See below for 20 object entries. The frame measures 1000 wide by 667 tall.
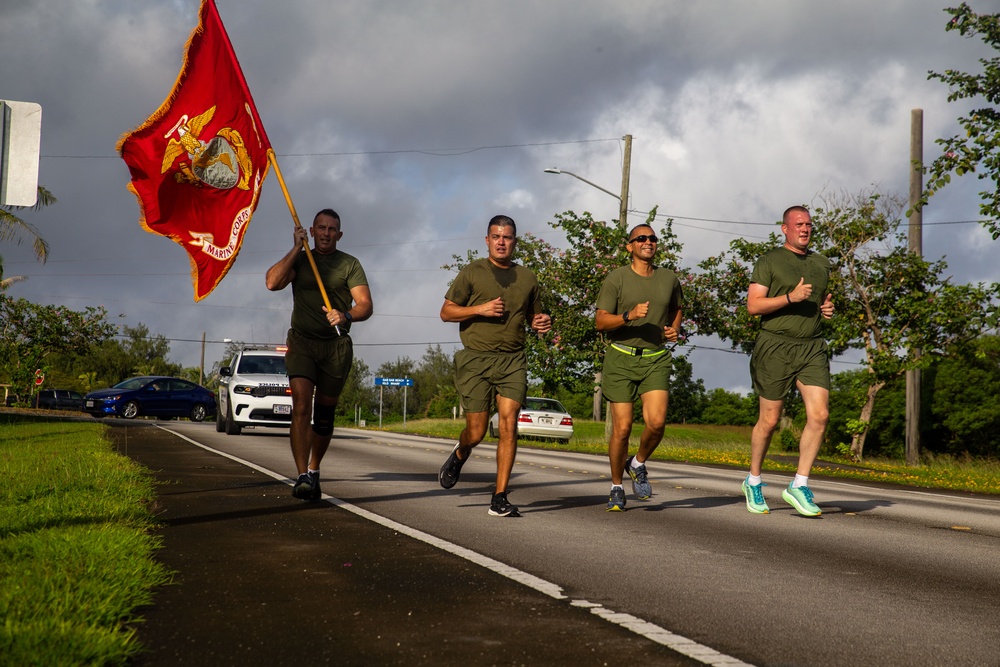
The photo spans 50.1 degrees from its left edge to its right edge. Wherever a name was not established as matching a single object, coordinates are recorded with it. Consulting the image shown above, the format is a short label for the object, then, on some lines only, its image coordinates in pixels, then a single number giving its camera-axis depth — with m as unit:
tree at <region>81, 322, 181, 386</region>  85.56
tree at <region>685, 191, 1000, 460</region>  21.80
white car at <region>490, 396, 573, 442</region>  29.95
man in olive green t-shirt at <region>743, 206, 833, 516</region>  8.03
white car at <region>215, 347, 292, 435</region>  20.62
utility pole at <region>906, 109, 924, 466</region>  21.31
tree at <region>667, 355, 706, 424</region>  60.42
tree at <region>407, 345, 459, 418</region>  109.06
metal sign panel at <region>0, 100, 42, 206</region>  6.52
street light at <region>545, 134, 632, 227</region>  31.55
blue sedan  33.97
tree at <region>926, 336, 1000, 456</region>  25.78
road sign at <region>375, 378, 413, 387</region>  46.38
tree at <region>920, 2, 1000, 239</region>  14.06
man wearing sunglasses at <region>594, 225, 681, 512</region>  8.16
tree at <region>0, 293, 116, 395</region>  41.94
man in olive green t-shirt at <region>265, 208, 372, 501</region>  7.96
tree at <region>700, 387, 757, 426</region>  80.94
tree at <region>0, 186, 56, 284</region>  26.10
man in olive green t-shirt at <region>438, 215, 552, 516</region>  7.71
